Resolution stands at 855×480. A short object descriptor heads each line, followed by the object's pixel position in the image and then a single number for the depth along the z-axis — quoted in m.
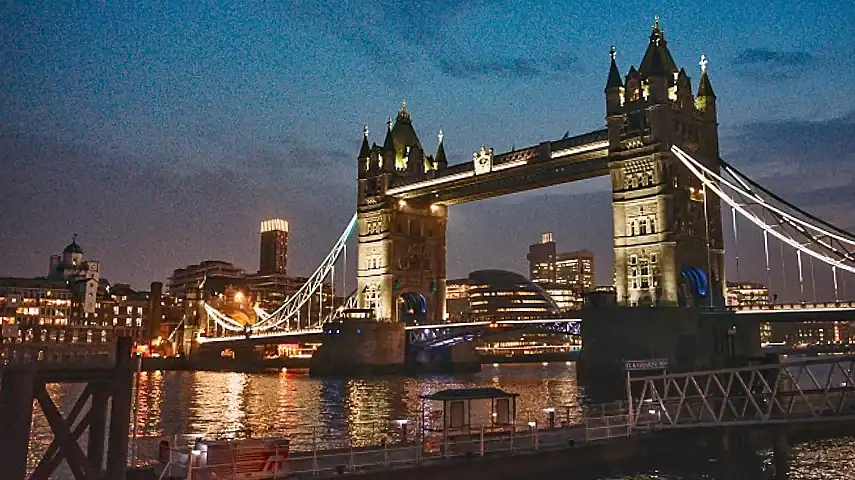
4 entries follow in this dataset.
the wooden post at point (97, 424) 17.80
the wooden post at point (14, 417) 16.30
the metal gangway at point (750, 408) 25.55
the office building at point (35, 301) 130.50
